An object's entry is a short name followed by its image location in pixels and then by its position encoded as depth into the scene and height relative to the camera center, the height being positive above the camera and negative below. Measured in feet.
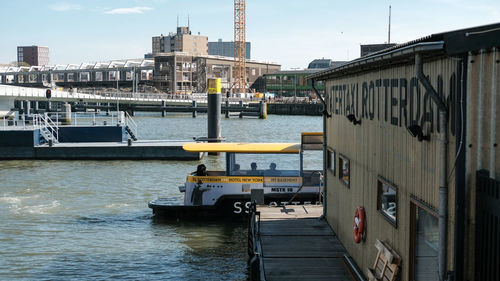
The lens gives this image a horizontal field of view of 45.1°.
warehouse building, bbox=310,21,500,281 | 20.10 -2.16
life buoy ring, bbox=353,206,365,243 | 36.55 -7.44
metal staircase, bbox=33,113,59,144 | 138.70 -7.13
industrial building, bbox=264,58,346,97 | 539.70 +19.48
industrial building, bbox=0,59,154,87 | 625.00 +34.03
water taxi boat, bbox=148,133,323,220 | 65.82 -8.54
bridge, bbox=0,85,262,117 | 276.21 +1.57
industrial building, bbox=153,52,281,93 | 578.66 +31.09
